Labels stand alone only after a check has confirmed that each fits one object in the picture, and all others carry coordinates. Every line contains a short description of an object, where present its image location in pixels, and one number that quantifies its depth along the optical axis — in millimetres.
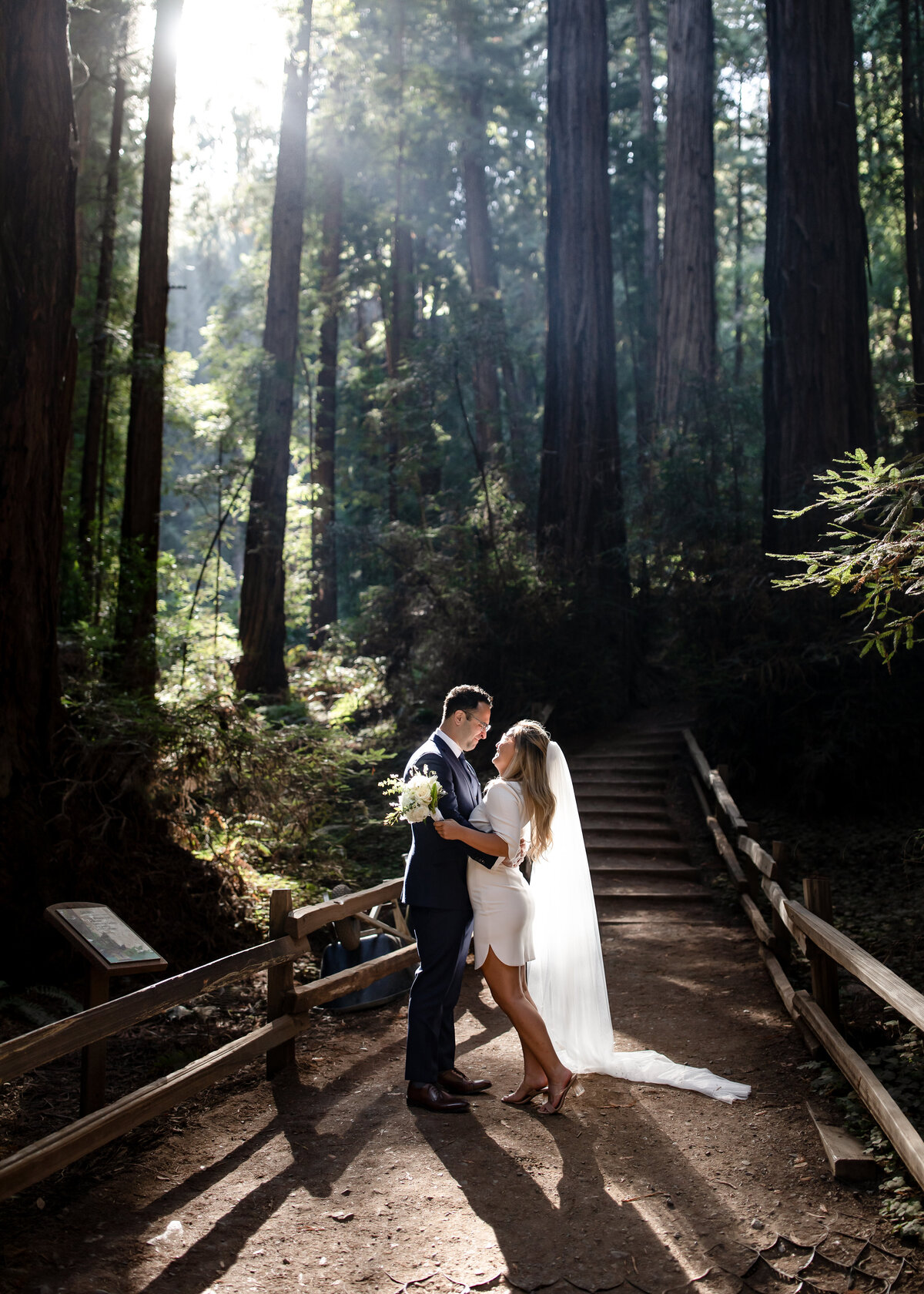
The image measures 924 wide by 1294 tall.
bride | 5121
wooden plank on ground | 4234
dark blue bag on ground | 7145
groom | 5129
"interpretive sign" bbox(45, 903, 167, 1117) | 4570
